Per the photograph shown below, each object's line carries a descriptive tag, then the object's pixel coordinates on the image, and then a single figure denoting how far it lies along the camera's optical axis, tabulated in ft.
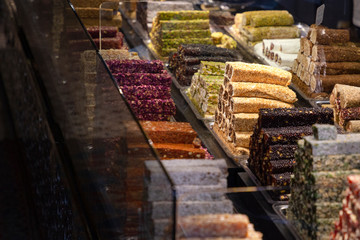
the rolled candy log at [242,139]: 11.69
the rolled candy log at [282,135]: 10.34
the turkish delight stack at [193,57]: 15.16
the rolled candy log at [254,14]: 19.29
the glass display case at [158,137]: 6.16
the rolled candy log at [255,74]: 12.19
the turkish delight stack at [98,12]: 15.07
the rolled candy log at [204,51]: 15.42
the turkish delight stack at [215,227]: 5.76
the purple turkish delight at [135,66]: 12.56
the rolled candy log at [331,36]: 13.78
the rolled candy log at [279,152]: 10.29
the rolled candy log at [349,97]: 12.37
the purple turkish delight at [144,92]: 12.12
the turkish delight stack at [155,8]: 20.04
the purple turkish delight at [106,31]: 15.02
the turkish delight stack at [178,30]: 17.84
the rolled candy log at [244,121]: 11.78
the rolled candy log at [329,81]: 13.75
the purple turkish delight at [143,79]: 12.38
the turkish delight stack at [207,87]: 13.34
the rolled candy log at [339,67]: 13.84
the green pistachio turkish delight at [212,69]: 13.94
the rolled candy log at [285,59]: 15.74
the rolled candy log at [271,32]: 18.35
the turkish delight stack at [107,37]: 14.93
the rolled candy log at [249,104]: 11.89
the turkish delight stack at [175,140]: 9.78
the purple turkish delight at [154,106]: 12.11
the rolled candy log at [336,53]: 13.75
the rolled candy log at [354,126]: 12.15
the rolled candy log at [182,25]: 17.97
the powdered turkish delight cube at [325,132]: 7.51
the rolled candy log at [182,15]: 18.45
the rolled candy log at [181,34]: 17.83
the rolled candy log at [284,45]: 16.46
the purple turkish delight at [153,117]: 12.25
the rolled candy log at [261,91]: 12.09
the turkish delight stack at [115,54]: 13.56
